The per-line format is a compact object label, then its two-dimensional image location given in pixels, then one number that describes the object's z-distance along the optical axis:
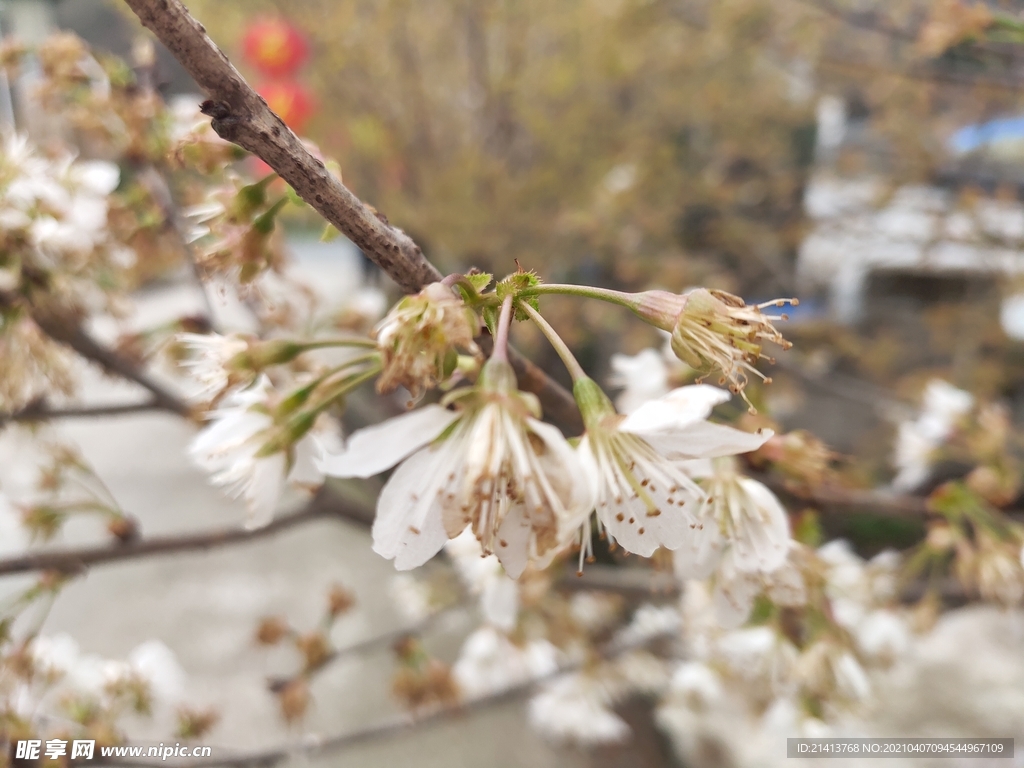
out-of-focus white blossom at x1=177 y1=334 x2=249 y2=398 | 0.08
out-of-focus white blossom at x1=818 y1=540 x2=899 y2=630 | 0.19
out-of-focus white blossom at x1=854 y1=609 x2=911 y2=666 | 0.20
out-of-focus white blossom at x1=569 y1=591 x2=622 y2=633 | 0.31
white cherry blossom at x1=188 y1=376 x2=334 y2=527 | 0.08
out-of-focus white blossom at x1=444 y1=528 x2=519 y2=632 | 0.15
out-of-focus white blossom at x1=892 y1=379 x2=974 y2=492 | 0.23
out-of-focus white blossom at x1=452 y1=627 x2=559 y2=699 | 0.26
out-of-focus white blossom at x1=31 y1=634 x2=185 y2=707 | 0.19
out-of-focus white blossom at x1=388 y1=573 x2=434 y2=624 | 0.32
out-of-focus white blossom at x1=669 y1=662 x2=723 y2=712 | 0.23
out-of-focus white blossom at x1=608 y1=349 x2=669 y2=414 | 0.12
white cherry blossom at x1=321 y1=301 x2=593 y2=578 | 0.06
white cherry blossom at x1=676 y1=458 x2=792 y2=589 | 0.09
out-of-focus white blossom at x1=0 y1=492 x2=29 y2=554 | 0.18
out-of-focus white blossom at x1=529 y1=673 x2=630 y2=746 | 0.27
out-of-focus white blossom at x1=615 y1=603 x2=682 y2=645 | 0.26
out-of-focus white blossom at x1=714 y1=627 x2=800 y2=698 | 0.13
